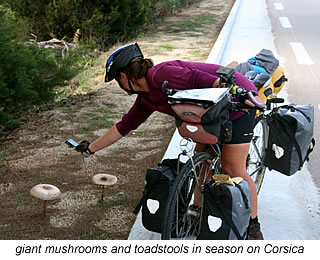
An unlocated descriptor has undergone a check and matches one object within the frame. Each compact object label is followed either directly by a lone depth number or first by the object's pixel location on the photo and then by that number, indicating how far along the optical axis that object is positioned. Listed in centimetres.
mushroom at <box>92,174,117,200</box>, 428
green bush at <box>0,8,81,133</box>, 667
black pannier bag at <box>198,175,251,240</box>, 307
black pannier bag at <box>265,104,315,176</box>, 386
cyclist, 328
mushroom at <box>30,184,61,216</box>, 397
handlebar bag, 303
